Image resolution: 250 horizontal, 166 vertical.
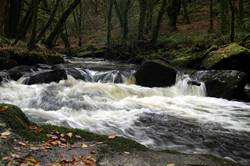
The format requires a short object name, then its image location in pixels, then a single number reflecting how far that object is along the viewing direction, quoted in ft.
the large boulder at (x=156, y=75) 50.67
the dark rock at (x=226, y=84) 45.32
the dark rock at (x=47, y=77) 47.87
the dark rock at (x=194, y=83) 49.21
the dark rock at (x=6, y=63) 55.11
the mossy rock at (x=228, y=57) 53.83
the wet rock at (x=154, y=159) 17.75
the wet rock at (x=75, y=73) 52.90
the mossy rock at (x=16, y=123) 19.75
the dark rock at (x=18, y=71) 50.38
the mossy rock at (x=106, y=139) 20.52
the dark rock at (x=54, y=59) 69.77
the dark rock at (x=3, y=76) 48.39
